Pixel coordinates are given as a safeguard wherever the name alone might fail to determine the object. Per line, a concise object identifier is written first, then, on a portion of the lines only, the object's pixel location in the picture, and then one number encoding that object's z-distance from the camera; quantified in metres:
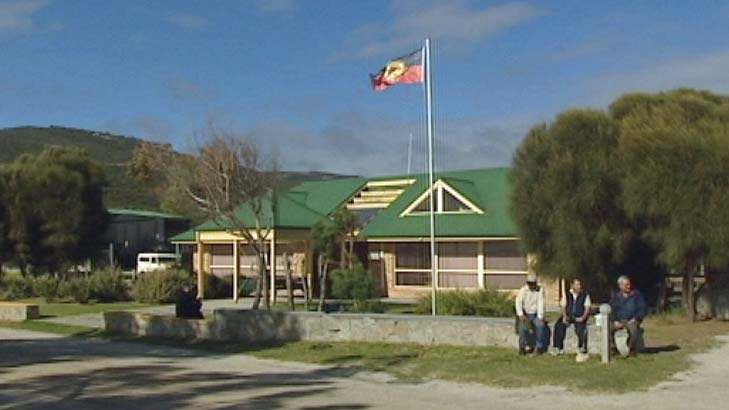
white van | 53.71
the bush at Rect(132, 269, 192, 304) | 37.84
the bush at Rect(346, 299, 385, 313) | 26.51
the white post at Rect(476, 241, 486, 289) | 36.44
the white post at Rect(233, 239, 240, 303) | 37.66
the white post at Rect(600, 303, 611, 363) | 16.83
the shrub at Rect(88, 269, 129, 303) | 39.06
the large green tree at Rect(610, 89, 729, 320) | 22.80
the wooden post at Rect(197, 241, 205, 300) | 40.09
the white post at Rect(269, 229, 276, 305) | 35.75
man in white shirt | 18.19
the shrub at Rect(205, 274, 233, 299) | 40.78
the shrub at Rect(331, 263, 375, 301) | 30.17
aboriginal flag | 26.98
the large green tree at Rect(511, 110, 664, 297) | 25.81
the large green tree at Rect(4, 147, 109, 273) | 50.81
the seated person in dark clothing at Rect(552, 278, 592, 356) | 17.58
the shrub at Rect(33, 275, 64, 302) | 41.06
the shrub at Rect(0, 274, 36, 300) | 43.50
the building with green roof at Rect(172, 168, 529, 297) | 36.19
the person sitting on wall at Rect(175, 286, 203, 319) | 25.83
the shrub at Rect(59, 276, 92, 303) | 38.97
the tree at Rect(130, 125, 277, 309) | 35.85
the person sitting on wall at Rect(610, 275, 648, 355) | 17.34
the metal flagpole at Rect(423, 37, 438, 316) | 25.24
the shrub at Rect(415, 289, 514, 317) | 24.11
